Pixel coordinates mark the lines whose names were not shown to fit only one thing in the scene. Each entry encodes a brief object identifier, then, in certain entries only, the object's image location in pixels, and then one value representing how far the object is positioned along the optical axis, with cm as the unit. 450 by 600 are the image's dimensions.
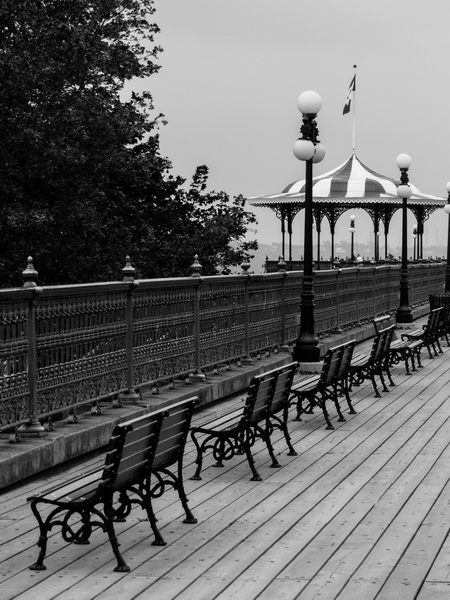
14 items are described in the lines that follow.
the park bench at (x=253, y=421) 1103
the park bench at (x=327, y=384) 1446
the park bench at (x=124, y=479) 771
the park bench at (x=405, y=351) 2109
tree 3475
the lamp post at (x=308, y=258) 2014
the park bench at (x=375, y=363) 1789
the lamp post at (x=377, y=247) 6192
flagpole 6886
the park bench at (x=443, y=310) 2698
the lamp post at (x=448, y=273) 4169
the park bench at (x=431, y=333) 2391
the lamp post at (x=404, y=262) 3199
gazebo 5644
